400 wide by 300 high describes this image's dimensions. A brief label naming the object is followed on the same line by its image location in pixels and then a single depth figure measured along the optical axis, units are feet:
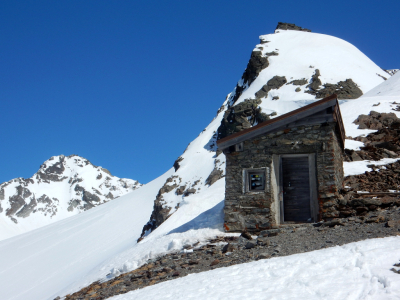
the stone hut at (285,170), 39.81
